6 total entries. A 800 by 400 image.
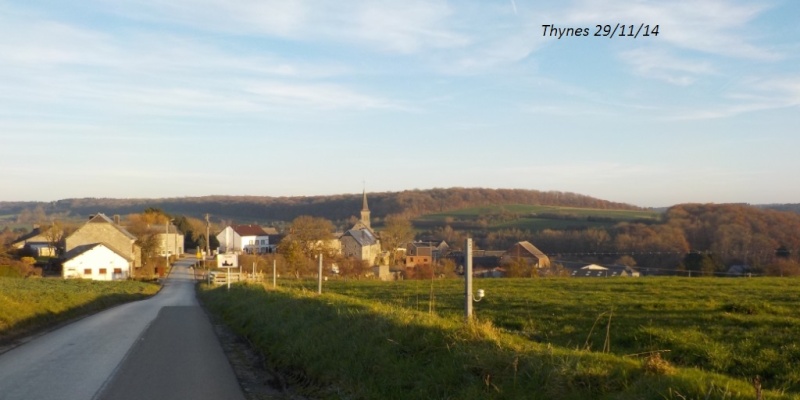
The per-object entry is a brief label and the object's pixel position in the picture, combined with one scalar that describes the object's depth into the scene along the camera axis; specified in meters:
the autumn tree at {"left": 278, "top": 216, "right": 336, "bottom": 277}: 64.19
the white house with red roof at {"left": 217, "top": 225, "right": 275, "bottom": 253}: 114.12
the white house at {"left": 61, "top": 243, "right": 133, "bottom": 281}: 73.19
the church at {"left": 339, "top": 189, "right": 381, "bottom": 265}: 76.81
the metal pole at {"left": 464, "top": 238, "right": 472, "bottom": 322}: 10.27
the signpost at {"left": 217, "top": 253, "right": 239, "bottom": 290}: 44.96
